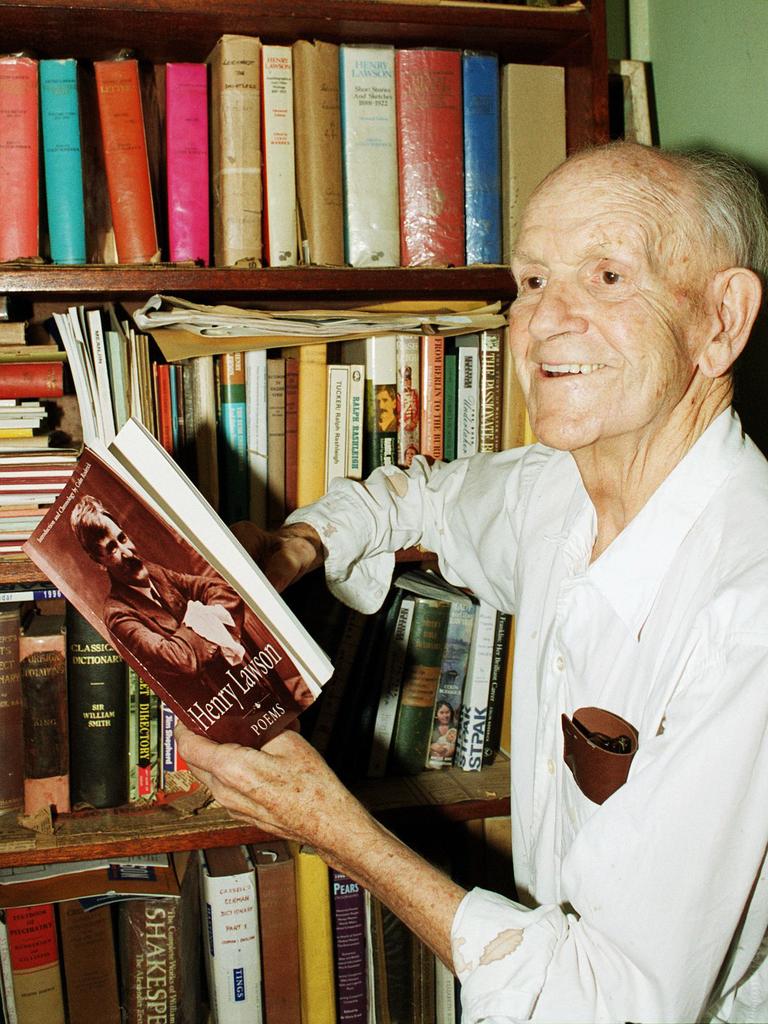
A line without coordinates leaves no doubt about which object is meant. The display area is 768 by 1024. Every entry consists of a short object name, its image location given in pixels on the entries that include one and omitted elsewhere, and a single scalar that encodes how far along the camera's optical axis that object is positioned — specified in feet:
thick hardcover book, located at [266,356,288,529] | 4.03
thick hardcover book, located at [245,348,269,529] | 3.97
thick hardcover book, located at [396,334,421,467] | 4.11
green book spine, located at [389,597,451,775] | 4.33
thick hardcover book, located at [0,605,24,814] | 3.84
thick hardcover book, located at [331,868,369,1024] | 4.28
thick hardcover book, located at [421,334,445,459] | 4.13
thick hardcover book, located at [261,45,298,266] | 3.80
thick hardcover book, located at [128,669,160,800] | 4.04
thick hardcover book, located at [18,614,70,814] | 3.85
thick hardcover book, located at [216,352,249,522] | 3.95
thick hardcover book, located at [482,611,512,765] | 4.44
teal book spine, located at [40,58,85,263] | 3.67
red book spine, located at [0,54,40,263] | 3.62
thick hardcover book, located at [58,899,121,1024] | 3.99
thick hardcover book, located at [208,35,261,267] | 3.74
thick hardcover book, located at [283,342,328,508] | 4.04
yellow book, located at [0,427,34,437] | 3.74
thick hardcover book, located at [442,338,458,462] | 4.20
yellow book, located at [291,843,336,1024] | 4.18
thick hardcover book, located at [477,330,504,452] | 4.20
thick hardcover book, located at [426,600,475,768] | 4.39
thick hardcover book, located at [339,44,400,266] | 3.87
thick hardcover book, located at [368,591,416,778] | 4.32
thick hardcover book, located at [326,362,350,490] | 4.07
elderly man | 2.28
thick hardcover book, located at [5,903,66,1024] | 3.94
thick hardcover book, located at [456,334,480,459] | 4.21
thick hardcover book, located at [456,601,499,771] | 4.42
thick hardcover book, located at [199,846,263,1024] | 4.05
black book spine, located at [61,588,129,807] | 3.88
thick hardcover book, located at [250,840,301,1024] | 4.11
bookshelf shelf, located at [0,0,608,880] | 3.59
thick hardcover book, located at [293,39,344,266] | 3.80
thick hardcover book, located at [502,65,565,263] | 4.02
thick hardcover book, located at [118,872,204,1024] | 4.03
